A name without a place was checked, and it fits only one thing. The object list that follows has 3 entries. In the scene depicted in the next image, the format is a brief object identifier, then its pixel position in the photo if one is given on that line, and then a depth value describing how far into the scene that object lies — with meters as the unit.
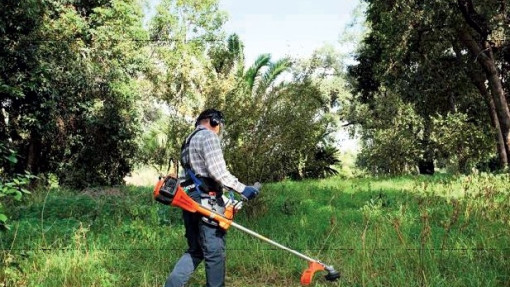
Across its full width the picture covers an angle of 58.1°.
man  4.02
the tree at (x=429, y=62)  13.09
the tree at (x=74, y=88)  12.82
